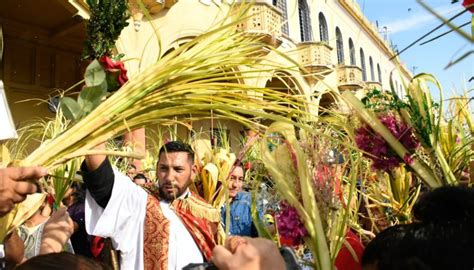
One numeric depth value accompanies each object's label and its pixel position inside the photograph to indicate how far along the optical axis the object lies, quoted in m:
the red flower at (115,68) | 1.65
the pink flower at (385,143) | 2.01
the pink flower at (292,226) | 1.57
